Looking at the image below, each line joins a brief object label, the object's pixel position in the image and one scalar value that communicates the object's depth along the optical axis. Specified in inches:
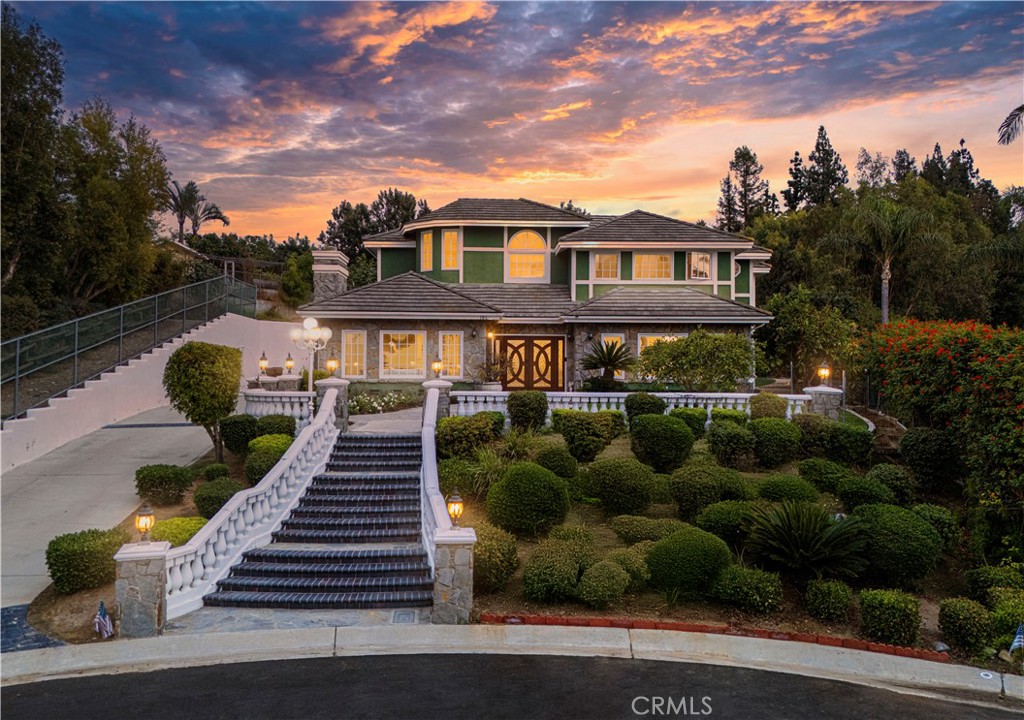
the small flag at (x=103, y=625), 329.1
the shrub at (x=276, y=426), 609.0
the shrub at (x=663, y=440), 565.9
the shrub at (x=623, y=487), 477.1
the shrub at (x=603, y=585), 354.9
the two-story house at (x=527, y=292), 922.7
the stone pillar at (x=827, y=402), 672.4
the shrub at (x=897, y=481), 499.5
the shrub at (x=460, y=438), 564.4
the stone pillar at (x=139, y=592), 330.6
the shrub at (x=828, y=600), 352.8
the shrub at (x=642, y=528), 432.1
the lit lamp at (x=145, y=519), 335.3
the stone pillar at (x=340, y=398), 644.1
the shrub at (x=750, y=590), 357.7
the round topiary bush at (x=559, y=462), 525.3
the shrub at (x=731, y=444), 586.2
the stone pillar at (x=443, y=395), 654.5
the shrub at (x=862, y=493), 469.4
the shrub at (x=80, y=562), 371.2
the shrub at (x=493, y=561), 370.3
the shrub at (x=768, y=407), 666.8
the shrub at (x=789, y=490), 485.1
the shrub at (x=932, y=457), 524.4
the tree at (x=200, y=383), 576.4
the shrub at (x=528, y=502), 442.6
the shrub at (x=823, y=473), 529.7
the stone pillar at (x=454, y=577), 346.6
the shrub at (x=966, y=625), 329.7
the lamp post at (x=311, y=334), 668.2
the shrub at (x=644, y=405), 656.4
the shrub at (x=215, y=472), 536.4
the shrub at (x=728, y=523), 416.2
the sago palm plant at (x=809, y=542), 378.3
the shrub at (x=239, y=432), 604.7
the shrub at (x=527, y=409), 651.5
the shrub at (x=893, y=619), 332.2
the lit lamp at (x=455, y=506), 359.6
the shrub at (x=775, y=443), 589.3
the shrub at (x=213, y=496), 459.8
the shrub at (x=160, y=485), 501.7
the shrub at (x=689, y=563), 368.5
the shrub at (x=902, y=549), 379.9
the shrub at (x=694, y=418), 642.8
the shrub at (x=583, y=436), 589.3
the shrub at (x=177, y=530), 406.6
